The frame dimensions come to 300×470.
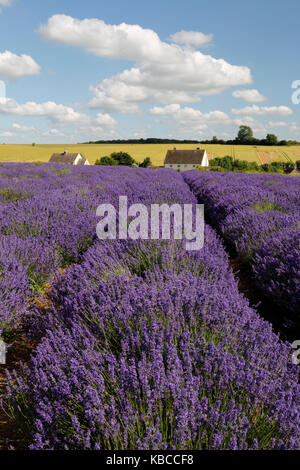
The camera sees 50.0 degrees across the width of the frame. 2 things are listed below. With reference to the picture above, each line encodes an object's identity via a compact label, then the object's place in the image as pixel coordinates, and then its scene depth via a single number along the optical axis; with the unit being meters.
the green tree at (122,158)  44.67
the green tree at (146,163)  47.37
